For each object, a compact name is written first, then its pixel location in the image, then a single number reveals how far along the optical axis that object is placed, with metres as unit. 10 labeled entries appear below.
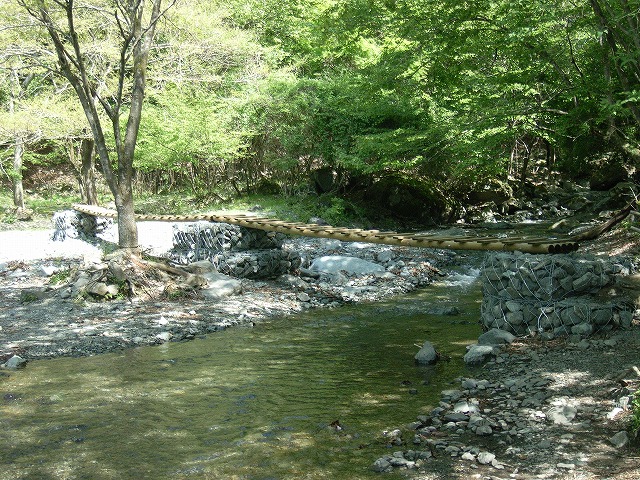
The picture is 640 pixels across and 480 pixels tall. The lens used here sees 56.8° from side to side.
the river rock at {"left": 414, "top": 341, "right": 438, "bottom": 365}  5.95
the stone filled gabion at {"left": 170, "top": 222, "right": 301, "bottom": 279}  10.40
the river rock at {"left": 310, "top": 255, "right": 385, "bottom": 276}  11.18
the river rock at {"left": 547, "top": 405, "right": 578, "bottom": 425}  4.18
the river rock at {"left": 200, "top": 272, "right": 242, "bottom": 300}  9.19
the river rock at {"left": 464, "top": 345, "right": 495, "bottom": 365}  5.79
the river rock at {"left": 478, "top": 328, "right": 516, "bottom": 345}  6.17
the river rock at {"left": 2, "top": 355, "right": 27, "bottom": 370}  6.08
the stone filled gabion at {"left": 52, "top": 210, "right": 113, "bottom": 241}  13.82
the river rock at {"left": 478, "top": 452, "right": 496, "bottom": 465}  3.71
